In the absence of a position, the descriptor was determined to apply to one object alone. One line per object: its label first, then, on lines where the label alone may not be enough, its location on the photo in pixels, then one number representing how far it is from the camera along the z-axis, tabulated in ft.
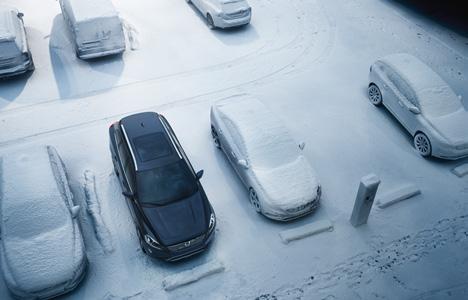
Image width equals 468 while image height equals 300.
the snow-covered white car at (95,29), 41.60
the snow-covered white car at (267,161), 27.71
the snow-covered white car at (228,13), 47.37
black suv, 25.11
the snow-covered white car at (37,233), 23.06
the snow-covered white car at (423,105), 31.81
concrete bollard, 26.08
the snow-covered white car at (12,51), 38.73
